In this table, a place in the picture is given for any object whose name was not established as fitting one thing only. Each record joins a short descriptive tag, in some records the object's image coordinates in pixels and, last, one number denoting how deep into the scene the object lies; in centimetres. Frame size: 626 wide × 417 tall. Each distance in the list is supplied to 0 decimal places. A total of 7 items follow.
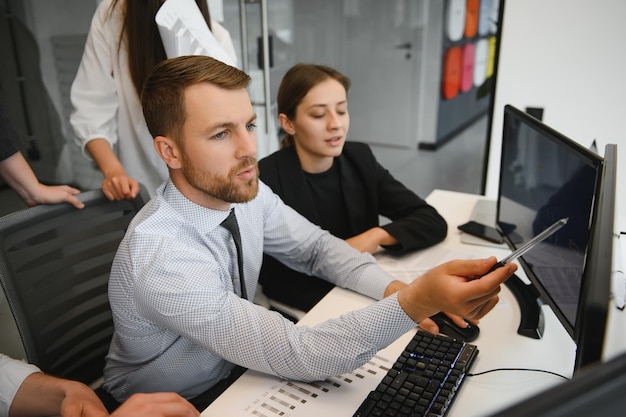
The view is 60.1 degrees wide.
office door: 341
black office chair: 113
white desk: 92
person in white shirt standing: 162
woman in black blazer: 160
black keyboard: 89
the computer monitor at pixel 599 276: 51
